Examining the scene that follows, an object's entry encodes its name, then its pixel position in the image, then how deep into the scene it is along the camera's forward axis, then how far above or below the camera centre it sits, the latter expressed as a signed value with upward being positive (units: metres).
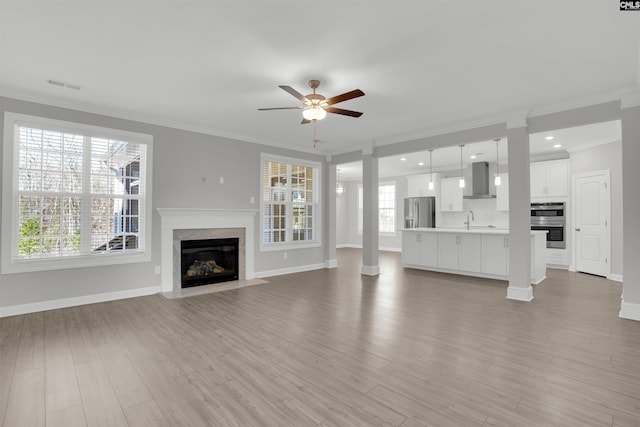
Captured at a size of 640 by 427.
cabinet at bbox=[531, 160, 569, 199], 7.18 +0.87
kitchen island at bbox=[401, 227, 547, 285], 5.89 -0.76
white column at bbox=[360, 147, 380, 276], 6.56 +0.06
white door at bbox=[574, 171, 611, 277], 6.21 -0.16
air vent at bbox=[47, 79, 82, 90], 3.60 +1.57
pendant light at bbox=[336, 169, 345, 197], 11.04 +1.05
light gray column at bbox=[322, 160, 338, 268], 7.48 +0.07
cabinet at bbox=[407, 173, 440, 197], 9.55 +0.99
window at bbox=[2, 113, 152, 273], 3.92 +0.30
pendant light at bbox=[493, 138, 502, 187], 6.87 +0.77
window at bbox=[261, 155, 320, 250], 6.54 +0.30
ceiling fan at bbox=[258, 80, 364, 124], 3.41 +1.25
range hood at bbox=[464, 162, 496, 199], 8.35 +0.95
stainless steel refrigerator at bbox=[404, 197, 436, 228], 9.55 +0.12
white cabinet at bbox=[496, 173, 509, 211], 8.07 +0.55
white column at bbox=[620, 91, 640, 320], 3.71 +0.14
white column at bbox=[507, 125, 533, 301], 4.55 +0.02
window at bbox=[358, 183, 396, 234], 11.30 +0.29
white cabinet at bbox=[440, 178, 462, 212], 9.09 +0.62
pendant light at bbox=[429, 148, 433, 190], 7.59 +1.47
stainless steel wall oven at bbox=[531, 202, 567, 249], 7.23 -0.13
